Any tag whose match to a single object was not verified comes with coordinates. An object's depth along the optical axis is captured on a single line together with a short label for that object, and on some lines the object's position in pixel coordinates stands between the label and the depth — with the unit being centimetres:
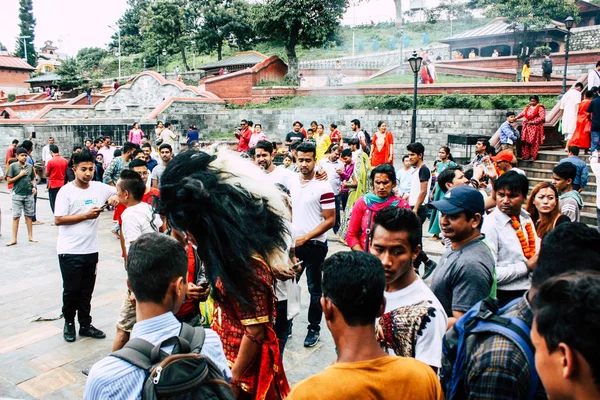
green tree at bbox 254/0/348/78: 2680
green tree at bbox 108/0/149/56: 5309
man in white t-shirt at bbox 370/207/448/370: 230
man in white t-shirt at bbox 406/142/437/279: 700
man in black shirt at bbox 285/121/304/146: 1277
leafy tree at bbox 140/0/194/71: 3778
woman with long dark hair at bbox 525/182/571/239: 427
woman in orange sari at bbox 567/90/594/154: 1121
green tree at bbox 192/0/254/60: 3781
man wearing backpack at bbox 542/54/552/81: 2200
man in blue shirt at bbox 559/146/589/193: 735
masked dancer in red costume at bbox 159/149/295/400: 249
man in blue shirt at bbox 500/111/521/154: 1195
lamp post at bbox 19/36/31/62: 6188
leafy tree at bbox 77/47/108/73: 5244
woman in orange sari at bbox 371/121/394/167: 1178
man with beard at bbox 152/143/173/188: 847
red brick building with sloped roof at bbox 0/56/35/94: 4891
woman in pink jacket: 455
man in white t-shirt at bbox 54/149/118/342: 508
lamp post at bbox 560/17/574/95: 1587
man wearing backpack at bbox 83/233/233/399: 174
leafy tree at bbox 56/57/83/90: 3653
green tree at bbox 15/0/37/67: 6462
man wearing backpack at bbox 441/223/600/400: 171
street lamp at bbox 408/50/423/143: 1219
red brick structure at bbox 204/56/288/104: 2638
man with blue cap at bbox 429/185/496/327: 272
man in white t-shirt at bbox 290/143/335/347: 494
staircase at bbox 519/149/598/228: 991
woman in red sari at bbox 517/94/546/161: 1198
